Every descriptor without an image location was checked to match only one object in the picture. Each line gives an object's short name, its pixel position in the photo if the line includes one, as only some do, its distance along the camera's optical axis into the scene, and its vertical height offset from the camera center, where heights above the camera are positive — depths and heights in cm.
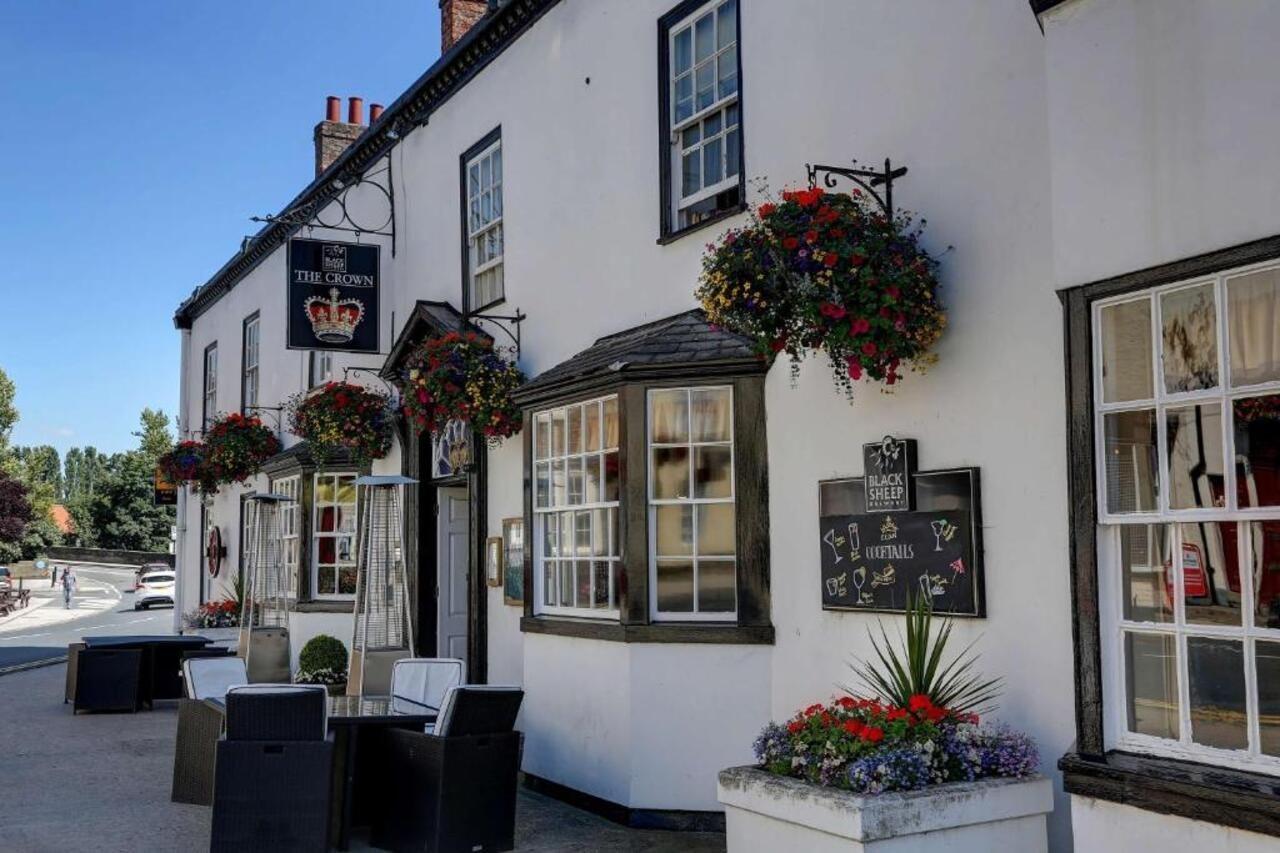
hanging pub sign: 1395 +267
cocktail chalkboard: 702 -12
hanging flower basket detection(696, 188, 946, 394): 690 +134
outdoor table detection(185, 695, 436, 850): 816 -131
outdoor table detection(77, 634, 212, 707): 1555 -134
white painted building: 512 +102
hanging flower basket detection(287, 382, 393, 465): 1463 +137
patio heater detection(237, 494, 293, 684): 1588 -75
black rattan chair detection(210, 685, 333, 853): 742 -129
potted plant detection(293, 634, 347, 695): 1473 -133
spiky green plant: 678 -70
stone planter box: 562 -121
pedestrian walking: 5055 -158
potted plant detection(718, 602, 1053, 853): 570 -109
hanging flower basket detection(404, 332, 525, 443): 1139 +134
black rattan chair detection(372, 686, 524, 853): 763 -138
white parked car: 4816 -166
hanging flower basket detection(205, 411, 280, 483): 1939 +144
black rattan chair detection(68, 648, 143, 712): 1490 -150
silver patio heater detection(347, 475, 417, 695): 1298 -51
